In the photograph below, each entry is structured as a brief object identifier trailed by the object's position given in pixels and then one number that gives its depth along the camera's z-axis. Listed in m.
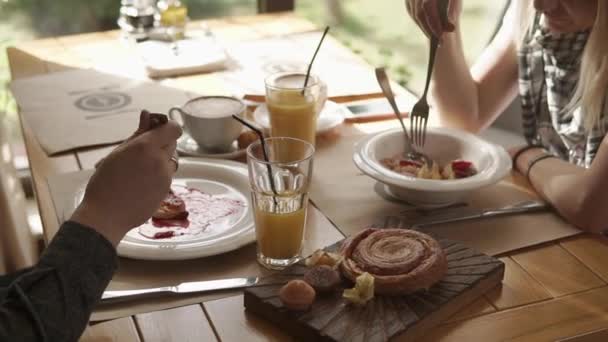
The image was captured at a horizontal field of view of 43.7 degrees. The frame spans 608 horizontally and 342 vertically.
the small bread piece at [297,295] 0.89
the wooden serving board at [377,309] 0.86
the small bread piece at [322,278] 0.92
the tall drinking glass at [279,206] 1.02
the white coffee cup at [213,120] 1.33
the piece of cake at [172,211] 1.14
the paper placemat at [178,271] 0.95
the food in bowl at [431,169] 1.22
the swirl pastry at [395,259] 0.92
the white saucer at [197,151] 1.35
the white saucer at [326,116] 1.46
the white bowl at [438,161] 1.16
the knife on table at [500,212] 1.14
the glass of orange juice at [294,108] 1.31
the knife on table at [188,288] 0.95
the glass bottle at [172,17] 1.95
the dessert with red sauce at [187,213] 1.11
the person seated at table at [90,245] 0.81
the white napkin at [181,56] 1.78
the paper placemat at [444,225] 1.12
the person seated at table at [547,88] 1.20
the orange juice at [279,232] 1.03
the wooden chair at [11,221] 1.62
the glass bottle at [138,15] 1.96
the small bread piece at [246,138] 1.40
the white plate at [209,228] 1.03
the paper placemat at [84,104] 1.45
